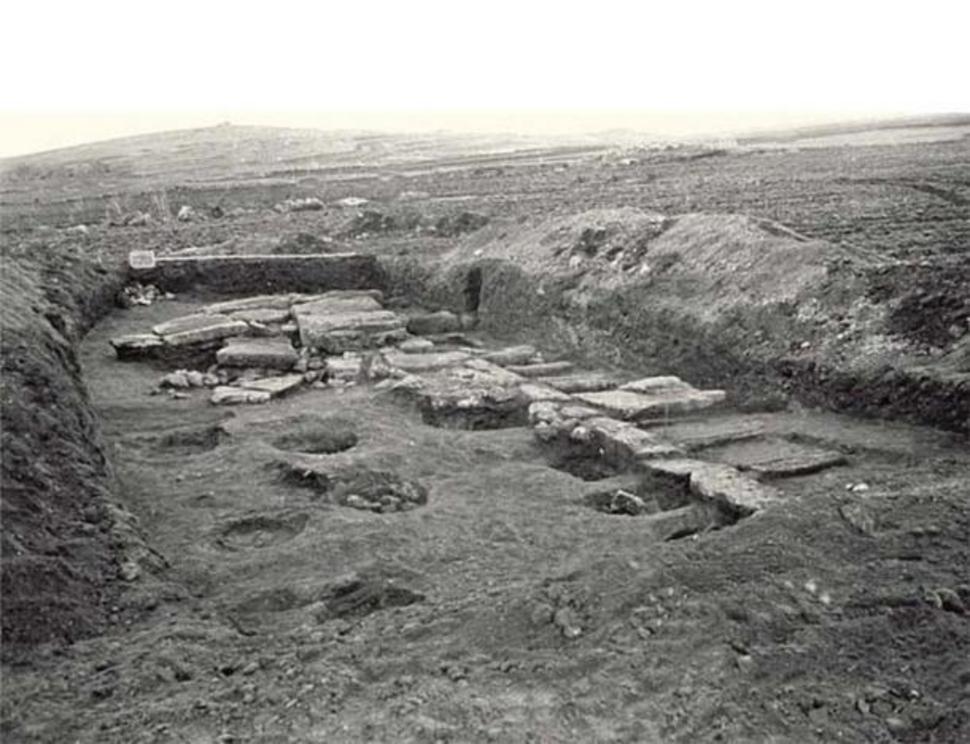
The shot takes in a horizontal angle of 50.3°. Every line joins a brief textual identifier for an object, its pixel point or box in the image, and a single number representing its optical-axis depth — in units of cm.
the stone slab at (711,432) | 705
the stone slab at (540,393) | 812
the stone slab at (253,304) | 1215
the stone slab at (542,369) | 934
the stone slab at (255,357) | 984
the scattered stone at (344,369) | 938
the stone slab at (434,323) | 1162
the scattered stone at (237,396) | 870
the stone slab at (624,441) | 670
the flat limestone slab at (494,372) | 870
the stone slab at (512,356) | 979
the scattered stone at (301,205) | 2086
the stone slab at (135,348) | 1015
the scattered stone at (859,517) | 490
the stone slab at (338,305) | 1180
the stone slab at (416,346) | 1020
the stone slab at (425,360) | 927
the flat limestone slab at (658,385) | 821
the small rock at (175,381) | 925
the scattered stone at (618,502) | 618
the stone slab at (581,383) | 865
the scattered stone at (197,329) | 1041
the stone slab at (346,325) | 1057
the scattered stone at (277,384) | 894
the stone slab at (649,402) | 765
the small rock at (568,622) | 418
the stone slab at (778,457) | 632
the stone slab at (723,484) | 562
